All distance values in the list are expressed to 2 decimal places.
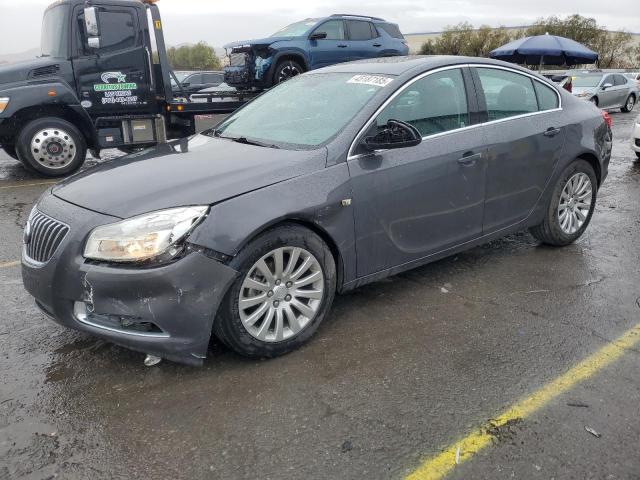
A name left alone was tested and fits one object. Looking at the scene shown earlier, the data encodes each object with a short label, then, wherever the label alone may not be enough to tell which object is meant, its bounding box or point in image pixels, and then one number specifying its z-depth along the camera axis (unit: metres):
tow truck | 8.08
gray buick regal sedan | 2.81
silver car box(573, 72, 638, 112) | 17.86
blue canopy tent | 19.39
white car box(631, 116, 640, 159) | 9.44
